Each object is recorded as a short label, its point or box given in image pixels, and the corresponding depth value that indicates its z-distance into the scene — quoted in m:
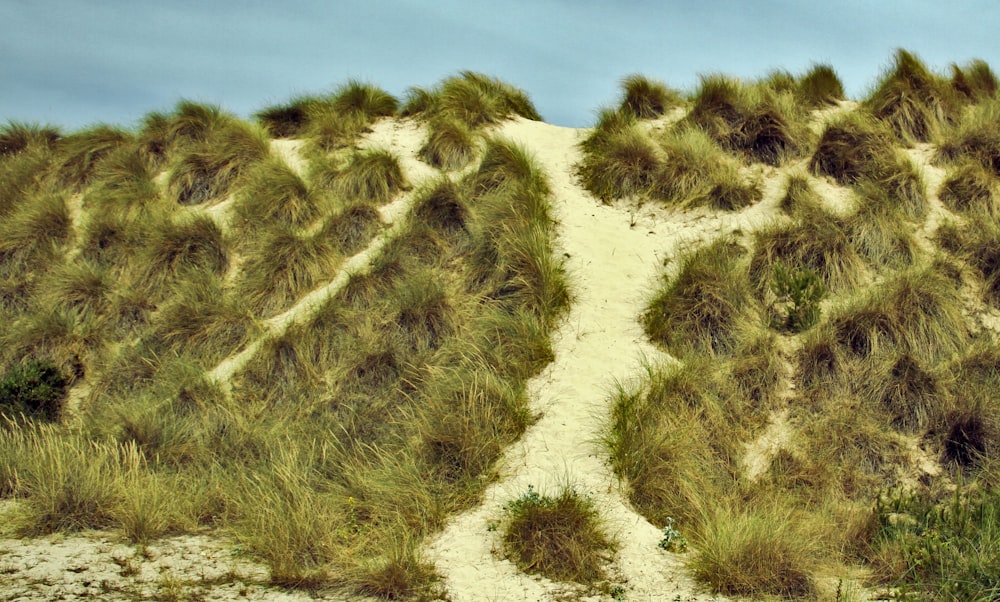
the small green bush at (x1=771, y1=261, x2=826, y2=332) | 8.28
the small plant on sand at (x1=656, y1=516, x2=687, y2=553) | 5.79
